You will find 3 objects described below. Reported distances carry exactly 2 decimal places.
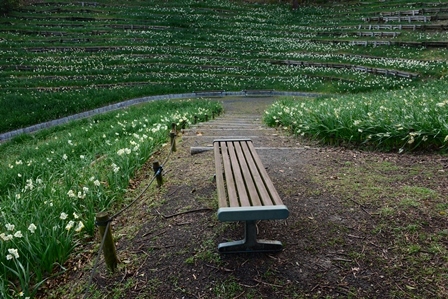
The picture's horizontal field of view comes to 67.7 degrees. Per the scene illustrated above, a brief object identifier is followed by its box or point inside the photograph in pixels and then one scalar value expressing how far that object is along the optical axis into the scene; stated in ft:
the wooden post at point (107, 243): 8.00
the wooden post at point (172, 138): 16.78
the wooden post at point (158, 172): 12.12
